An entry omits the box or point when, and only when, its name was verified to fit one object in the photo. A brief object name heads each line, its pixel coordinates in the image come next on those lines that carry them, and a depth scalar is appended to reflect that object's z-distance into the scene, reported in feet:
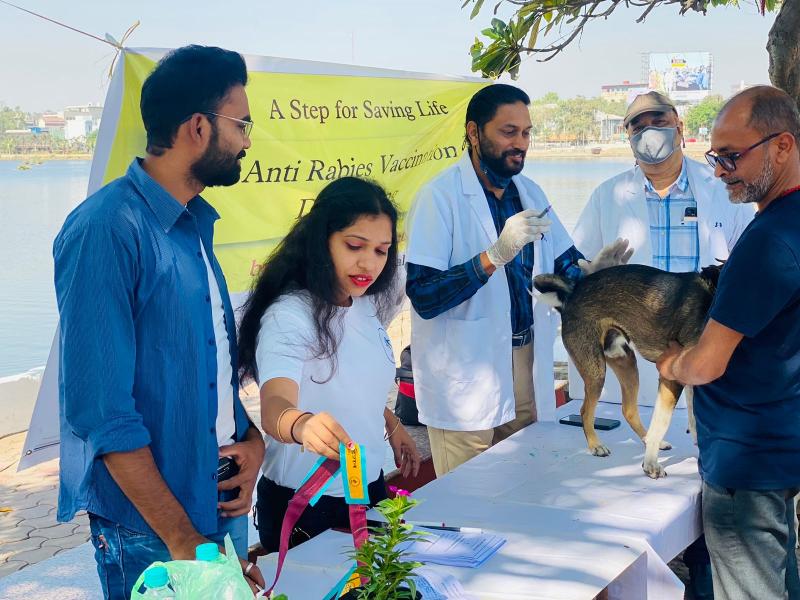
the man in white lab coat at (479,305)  10.93
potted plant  5.32
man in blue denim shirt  5.55
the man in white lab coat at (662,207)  12.68
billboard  246.47
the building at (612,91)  221.66
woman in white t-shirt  7.42
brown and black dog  9.43
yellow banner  12.66
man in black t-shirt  7.22
